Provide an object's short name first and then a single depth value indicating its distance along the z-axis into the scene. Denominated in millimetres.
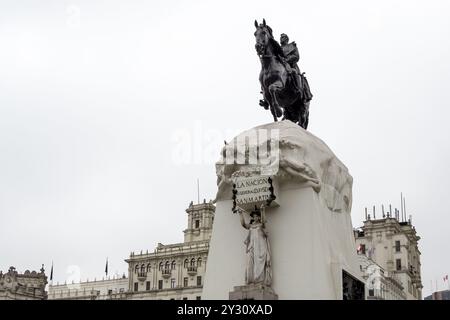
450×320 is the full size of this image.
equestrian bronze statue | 19047
